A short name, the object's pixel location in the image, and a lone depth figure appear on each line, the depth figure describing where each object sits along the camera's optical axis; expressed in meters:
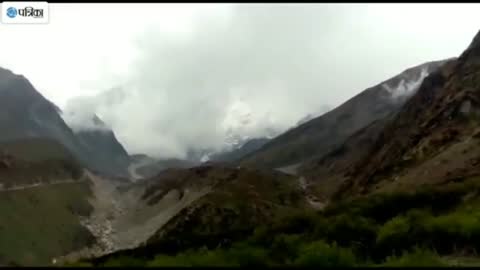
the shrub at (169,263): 60.87
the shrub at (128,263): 60.59
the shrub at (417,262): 55.71
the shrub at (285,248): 94.97
